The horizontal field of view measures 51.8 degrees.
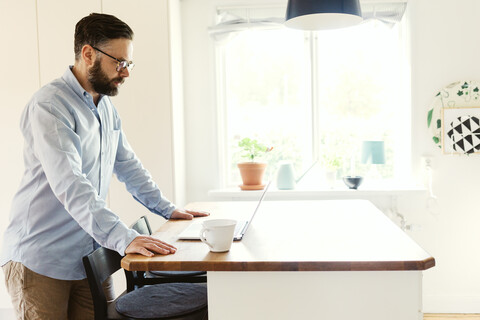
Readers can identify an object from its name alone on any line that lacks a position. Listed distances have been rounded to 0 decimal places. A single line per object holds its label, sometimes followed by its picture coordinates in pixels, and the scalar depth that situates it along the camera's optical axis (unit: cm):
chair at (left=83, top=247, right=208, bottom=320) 157
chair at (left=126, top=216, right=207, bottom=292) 196
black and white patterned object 335
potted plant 343
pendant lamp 202
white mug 147
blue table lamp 335
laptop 167
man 156
